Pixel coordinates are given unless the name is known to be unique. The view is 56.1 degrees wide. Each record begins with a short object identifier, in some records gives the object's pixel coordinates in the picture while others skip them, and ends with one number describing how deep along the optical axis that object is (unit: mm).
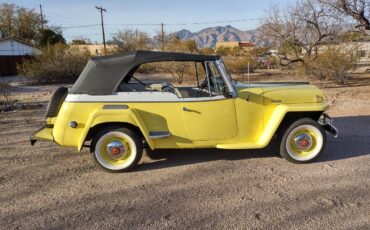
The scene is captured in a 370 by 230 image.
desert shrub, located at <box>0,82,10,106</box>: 10969
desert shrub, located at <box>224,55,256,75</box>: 22656
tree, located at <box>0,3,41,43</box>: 48781
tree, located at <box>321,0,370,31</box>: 14602
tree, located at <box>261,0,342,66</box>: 20703
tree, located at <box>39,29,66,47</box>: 42438
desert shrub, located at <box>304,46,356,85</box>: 15312
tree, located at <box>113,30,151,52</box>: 36688
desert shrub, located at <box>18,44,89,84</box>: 21764
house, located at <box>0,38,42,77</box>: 32031
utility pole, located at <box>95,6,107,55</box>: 42812
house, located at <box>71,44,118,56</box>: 37256
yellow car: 4637
